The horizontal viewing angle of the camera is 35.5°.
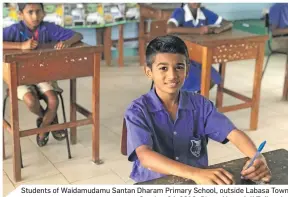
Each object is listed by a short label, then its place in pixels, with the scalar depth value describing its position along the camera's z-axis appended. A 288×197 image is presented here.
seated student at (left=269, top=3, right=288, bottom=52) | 4.27
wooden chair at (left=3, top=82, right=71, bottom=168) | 2.59
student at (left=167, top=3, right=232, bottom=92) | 2.91
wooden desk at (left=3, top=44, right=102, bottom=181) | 2.15
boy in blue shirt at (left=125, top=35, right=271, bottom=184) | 1.24
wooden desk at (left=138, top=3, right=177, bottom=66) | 4.32
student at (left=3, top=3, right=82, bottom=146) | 2.46
